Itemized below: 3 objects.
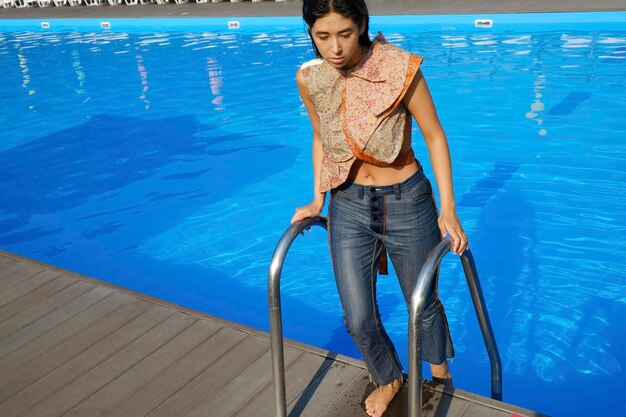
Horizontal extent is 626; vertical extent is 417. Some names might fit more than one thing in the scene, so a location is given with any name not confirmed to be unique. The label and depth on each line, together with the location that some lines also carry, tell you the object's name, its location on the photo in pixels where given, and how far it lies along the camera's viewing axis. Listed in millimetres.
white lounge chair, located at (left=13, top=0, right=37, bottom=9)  25322
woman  2361
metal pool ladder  2209
